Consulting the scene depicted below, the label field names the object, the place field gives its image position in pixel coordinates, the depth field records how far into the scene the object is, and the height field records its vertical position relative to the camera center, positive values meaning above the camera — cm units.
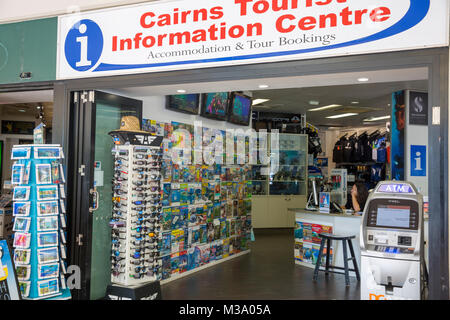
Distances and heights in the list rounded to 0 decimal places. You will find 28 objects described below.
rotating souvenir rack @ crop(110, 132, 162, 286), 418 -45
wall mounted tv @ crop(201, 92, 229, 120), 612 +101
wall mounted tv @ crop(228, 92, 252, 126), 699 +109
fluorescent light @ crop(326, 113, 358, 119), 1103 +155
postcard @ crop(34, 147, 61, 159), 395 +14
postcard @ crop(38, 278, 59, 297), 384 -119
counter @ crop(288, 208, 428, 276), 598 -96
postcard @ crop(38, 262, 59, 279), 386 -103
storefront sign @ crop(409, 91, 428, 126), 688 +108
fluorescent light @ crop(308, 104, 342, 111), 975 +158
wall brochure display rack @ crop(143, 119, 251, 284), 537 -57
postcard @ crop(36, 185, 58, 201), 392 -26
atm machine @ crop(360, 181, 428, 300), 310 -59
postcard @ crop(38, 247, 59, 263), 389 -88
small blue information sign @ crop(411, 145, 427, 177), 681 +16
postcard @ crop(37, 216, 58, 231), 390 -57
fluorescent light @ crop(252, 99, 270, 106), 912 +158
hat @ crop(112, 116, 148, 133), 427 +47
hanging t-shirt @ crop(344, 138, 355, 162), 1130 +59
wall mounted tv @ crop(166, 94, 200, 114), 541 +92
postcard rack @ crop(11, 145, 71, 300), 385 -55
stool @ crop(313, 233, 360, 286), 541 -121
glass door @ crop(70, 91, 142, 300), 432 -22
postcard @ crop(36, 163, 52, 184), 393 -7
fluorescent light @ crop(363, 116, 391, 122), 1133 +150
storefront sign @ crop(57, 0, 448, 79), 309 +122
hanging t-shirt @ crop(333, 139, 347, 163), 1177 +52
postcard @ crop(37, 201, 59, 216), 391 -41
